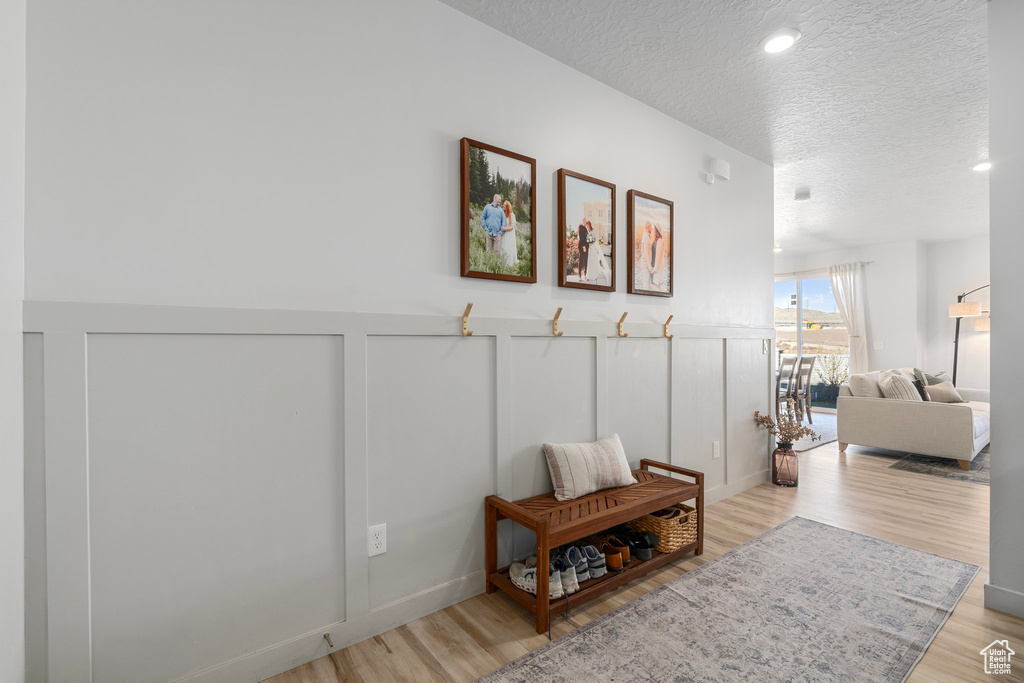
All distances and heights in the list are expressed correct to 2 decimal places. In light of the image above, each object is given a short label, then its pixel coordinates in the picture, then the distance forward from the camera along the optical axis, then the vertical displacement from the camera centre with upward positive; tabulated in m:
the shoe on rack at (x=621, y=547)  2.15 -0.96
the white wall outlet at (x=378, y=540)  1.78 -0.76
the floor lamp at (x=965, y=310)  6.00 +0.36
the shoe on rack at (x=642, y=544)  2.22 -0.98
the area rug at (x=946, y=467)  3.85 -1.14
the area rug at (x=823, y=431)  4.95 -1.15
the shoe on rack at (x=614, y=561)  2.09 -0.99
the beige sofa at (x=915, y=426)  4.08 -0.83
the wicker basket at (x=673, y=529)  2.31 -0.96
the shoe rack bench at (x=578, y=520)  1.79 -0.76
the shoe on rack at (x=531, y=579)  1.86 -0.97
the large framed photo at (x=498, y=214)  2.02 +0.56
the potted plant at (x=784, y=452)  3.52 -0.86
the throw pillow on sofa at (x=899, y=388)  4.48 -0.48
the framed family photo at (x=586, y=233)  2.37 +0.56
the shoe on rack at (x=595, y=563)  2.03 -0.96
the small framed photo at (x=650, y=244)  2.68 +0.56
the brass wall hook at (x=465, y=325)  1.99 +0.06
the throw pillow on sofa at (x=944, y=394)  4.70 -0.56
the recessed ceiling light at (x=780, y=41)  2.11 +1.36
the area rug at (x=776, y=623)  1.59 -1.11
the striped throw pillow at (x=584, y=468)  2.18 -0.62
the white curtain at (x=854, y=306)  7.06 +0.48
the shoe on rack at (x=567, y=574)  1.91 -0.96
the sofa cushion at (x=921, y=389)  4.72 -0.53
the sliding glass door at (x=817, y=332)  7.45 +0.10
